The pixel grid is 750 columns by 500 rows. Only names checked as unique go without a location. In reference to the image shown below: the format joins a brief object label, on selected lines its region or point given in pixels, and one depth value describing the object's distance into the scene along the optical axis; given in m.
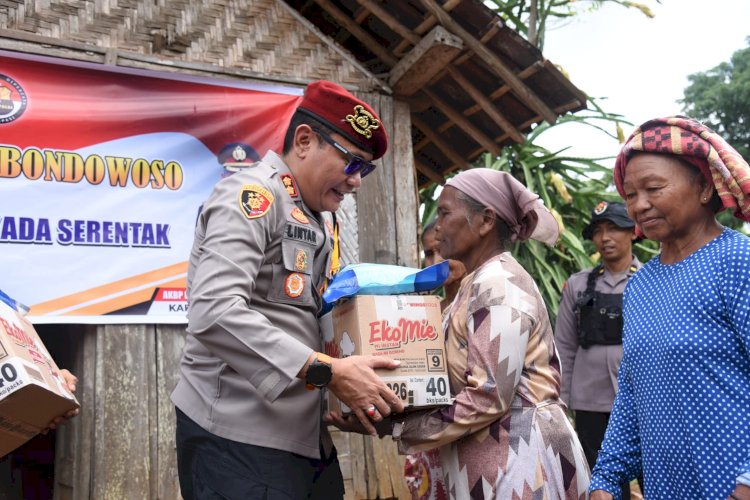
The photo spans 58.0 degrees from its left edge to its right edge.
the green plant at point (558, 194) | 7.20
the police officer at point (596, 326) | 4.06
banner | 3.51
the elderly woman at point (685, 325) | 1.65
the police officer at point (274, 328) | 1.84
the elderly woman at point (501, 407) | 1.97
